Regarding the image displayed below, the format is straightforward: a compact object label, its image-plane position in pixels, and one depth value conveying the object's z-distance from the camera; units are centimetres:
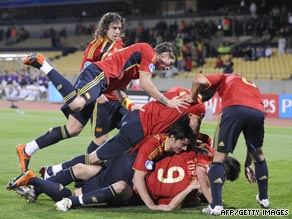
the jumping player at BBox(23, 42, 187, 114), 1447
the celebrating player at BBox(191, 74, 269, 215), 1292
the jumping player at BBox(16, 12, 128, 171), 1698
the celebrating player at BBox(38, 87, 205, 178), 1425
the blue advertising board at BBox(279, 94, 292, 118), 4547
